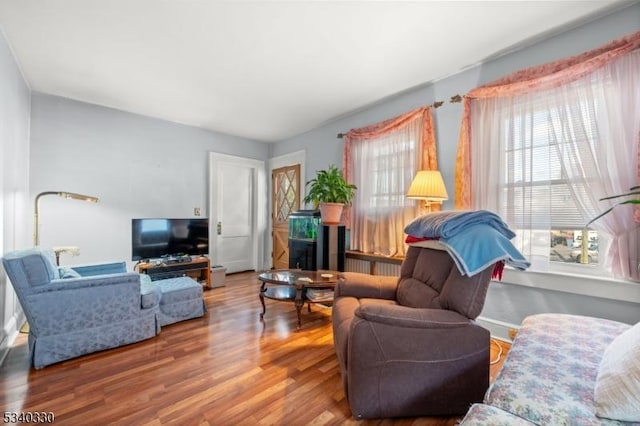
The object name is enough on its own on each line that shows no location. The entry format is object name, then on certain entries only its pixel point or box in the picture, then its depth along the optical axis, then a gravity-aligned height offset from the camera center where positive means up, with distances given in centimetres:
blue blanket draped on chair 150 -15
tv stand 361 -75
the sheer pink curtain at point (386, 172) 298 +51
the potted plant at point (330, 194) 328 +25
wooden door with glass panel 491 +21
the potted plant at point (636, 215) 172 -1
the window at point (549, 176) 200 +30
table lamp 258 +26
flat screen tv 358 -32
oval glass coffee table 266 -70
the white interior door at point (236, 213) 472 +3
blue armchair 197 -73
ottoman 271 -89
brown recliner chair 143 -76
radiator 320 -66
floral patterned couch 81 -61
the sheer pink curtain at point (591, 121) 180 +68
